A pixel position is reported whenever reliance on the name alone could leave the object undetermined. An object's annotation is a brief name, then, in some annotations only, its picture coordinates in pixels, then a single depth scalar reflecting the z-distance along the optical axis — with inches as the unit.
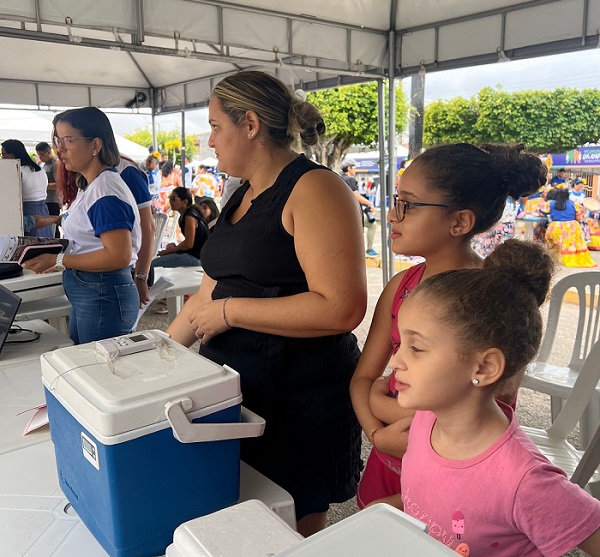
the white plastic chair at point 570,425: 76.5
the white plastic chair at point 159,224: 202.9
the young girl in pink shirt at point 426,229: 50.1
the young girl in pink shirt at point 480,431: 32.6
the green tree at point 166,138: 1006.5
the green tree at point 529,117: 530.3
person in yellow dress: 310.8
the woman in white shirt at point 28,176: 190.2
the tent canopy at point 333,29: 137.4
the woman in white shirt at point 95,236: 77.6
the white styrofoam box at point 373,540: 19.4
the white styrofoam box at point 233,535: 24.3
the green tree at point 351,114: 493.0
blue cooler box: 30.1
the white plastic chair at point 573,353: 100.8
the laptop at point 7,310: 70.0
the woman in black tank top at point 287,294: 46.5
